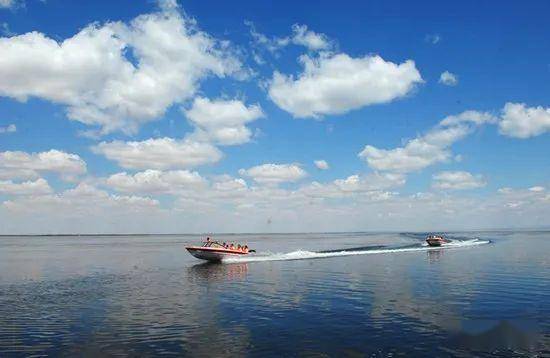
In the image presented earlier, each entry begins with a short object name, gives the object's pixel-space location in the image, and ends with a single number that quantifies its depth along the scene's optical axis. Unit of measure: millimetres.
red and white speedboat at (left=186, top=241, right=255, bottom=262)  72125
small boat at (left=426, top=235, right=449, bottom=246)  113750
